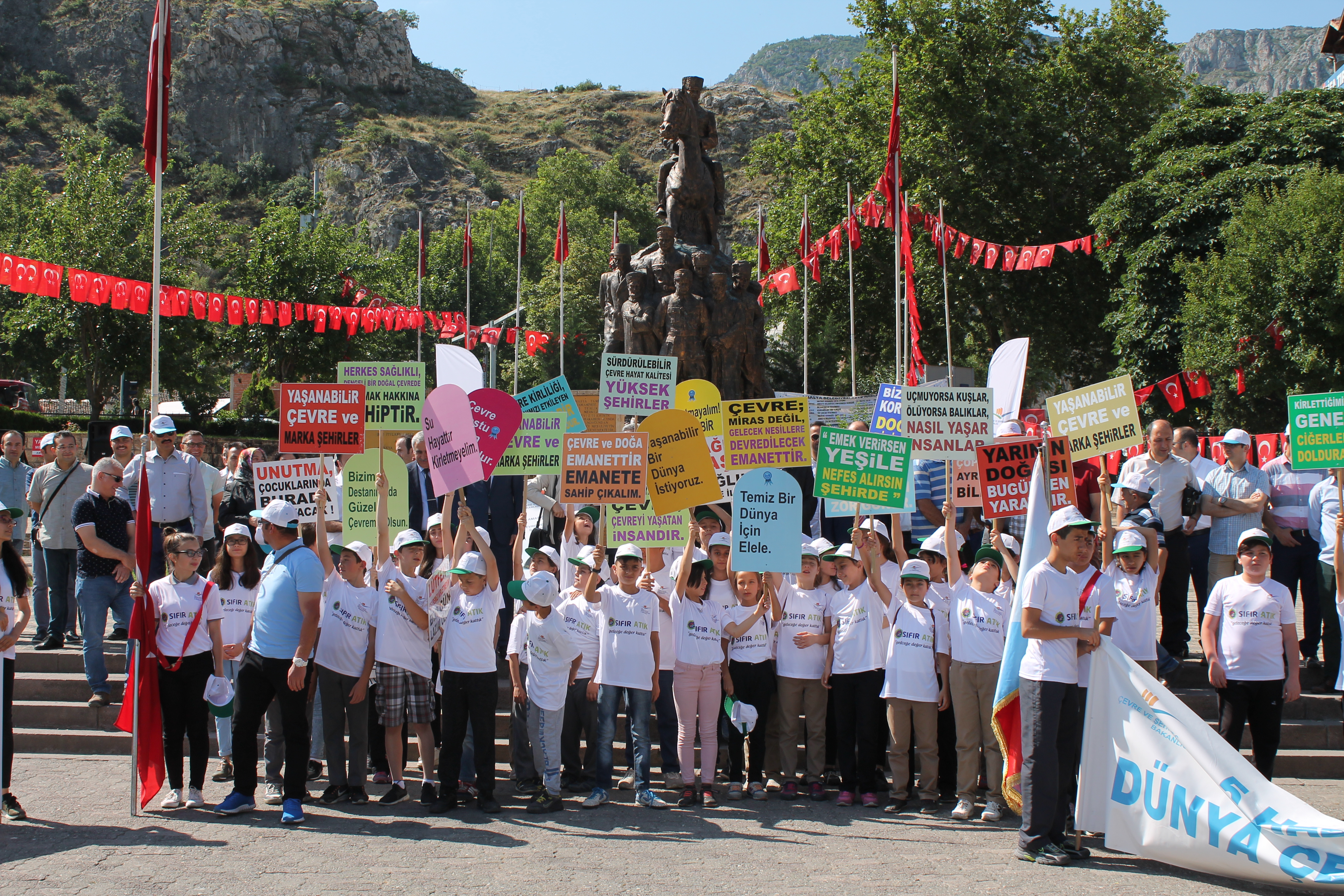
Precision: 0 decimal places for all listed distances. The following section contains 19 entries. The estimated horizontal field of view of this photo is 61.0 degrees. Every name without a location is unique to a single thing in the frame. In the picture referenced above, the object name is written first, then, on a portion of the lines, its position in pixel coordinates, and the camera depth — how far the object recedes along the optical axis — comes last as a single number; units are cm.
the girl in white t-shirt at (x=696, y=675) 762
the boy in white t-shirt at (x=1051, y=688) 629
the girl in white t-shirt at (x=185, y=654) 723
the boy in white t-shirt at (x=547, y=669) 738
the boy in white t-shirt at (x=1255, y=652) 739
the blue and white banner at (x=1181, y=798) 574
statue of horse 1570
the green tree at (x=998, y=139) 3206
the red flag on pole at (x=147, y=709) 711
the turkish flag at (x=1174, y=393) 2173
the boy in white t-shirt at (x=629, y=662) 750
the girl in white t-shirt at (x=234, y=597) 759
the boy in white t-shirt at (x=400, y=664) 749
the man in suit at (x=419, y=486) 1031
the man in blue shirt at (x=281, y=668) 702
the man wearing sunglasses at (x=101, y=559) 891
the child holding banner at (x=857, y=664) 761
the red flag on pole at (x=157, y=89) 807
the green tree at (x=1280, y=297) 2078
